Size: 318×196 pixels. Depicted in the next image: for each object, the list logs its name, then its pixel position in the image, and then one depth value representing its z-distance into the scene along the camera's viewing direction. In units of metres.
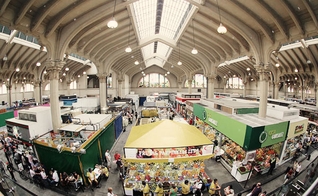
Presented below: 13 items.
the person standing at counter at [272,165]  8.48
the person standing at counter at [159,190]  6.38
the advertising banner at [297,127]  8.86
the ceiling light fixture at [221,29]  6.66
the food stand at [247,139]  7.79
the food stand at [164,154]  6.50
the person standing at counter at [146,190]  6.52
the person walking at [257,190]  6.10
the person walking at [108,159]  8.91
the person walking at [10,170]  7.80
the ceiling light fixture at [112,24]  6.25
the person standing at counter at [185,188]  6.54
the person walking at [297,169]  8.12
